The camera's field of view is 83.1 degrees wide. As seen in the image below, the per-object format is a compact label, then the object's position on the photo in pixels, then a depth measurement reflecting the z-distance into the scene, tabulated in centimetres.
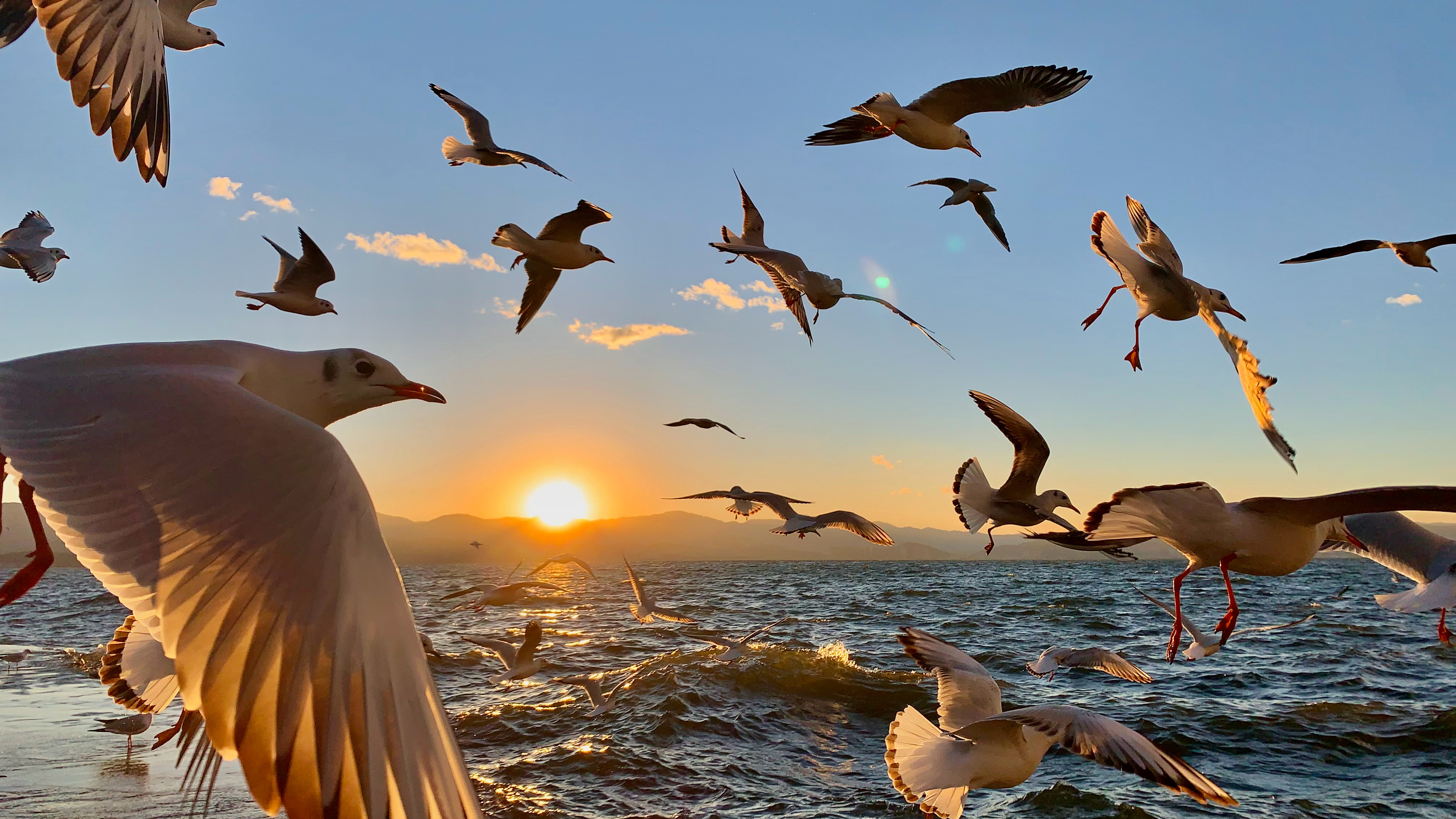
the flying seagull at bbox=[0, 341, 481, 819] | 118
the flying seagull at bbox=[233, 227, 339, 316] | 609
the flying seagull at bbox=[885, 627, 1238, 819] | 348
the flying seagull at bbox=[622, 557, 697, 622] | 991
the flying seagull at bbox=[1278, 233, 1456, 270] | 378
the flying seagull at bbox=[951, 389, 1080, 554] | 614
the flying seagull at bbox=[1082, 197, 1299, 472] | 466
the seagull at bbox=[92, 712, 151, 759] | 758
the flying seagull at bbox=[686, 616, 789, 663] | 1015
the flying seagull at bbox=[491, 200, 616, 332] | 658
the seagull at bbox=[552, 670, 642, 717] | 837
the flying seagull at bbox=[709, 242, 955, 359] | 610
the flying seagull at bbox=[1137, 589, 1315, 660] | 642
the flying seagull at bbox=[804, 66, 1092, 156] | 536
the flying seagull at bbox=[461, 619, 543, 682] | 791
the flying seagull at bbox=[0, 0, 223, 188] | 289
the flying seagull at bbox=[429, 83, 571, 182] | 596
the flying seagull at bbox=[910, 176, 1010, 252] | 693
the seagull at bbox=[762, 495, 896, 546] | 855
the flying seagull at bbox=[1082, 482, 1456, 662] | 345
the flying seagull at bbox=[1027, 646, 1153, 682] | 673
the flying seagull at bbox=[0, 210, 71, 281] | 732
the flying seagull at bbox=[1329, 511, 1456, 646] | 500
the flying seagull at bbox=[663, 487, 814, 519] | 834
